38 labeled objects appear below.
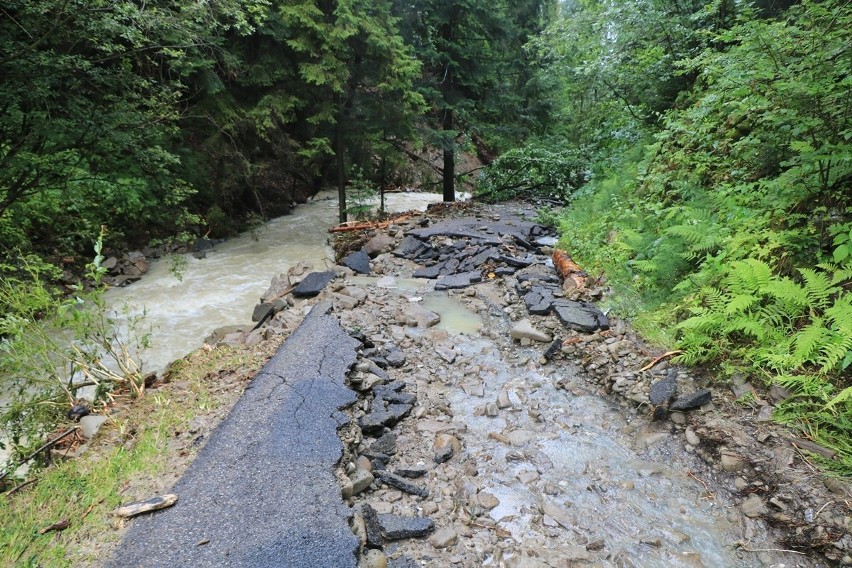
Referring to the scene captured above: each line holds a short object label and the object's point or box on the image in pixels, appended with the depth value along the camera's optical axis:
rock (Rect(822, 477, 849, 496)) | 2.80
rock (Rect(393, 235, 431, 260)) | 9.89
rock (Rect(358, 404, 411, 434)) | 3.93
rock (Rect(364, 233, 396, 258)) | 10.26
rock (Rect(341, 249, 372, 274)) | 9.15
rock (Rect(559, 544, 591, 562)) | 2.83
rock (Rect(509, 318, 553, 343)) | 5.71
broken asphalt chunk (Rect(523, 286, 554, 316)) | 6.32
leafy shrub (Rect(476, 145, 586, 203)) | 14.02
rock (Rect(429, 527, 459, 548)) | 2.89
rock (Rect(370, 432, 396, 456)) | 3.76
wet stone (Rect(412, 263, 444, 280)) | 8.73
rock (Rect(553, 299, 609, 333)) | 5.57
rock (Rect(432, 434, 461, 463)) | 3.75
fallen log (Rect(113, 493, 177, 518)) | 2.70
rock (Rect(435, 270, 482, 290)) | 7.95
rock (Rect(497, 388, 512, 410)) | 4.53
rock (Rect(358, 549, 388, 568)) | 2.59
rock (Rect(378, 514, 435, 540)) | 2.89
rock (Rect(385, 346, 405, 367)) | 5.25
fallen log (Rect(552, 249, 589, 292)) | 6.91
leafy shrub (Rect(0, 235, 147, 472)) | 3.84
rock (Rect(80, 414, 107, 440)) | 3.81
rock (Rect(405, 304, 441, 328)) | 6.44
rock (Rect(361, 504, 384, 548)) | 2.78
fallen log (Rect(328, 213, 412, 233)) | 12.01
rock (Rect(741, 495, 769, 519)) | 3.00
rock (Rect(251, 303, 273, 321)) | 6.86
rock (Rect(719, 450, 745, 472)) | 3.30
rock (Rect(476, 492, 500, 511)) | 3.27
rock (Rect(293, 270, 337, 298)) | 7.30
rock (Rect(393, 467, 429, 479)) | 3.53
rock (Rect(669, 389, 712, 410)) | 3.80
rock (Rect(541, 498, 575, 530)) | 3.13
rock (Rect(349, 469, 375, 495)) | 3.20
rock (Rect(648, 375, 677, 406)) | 3.99
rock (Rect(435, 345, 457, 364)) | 5.44
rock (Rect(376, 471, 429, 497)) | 3.35
